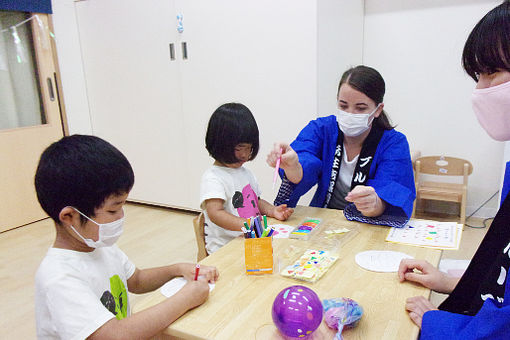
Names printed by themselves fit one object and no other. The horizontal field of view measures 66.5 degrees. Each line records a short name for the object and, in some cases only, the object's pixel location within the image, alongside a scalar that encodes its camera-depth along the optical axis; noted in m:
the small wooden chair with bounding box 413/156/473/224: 2.93
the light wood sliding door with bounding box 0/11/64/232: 3.19
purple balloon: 0.74
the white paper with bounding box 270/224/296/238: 1.28
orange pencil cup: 1.01
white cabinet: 2.63
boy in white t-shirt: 0.82
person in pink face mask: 0.71
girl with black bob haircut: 1.46
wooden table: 0.80
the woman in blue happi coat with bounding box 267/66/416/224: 1.47
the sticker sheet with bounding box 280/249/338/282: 0.99
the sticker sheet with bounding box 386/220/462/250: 1.18
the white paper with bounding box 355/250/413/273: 1.04
